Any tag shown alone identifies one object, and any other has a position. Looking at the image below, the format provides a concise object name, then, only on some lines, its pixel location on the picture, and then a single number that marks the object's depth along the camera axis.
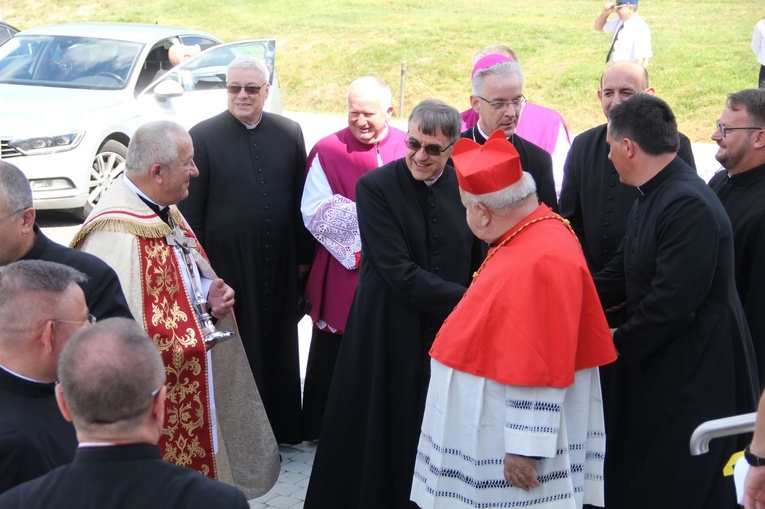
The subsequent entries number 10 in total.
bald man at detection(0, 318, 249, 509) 2.09
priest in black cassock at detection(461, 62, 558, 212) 4.89
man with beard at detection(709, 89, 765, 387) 4.44
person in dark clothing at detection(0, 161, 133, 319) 3.38
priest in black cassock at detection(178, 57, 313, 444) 5.21
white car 9.36
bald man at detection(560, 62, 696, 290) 4.78
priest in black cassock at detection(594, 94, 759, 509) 3.74
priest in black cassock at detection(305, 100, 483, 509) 4.21
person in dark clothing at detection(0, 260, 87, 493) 2.50
